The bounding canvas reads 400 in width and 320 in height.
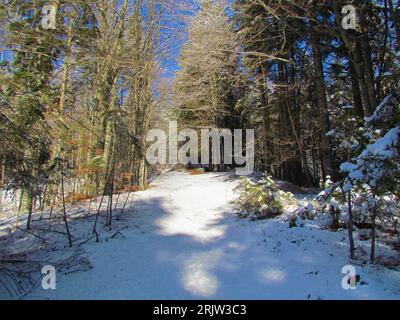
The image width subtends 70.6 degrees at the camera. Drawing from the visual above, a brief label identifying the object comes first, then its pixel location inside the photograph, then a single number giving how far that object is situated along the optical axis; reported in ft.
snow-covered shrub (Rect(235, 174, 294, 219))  25.90
